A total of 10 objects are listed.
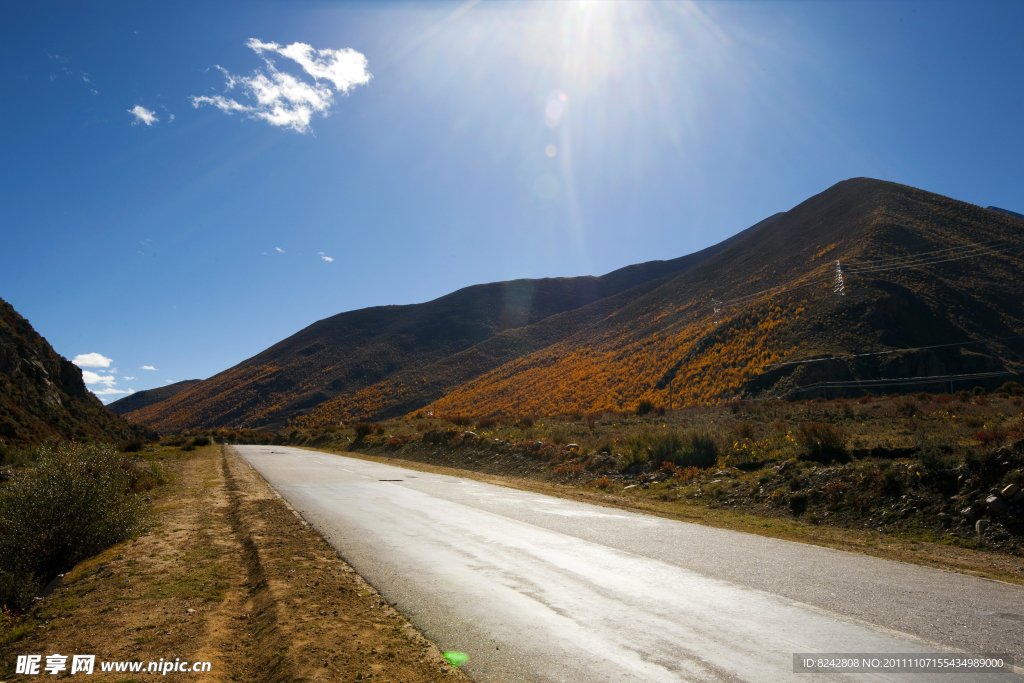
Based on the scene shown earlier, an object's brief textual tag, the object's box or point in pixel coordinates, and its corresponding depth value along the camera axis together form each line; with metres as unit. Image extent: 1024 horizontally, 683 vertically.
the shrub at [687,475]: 16.08
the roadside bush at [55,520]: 6.85
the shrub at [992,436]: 10.60
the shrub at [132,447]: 36.58
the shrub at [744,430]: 19.53
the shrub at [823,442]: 15.02
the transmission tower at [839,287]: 44.99
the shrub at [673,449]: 17.69
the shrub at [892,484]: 11.02
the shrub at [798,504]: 11.92
